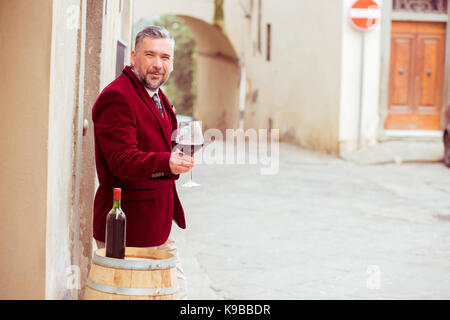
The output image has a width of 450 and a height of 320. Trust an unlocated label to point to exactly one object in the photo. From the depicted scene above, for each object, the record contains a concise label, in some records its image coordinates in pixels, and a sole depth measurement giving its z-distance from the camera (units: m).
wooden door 13.95
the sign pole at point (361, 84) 13.66
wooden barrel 2.83
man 2.90
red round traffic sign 13.51
